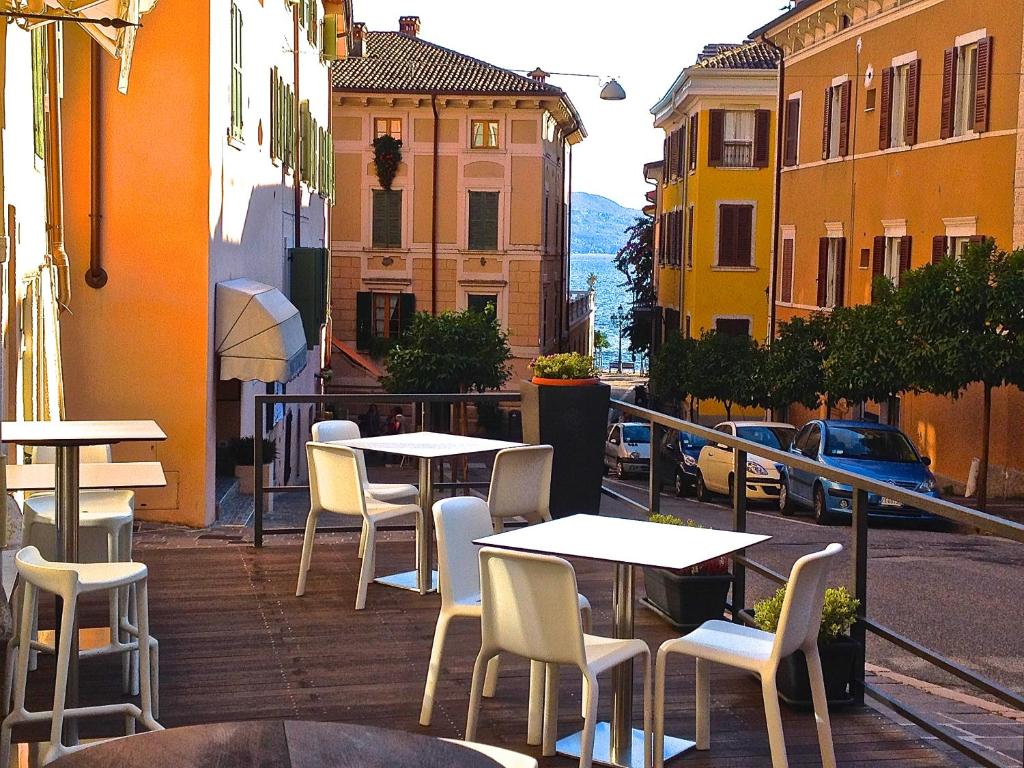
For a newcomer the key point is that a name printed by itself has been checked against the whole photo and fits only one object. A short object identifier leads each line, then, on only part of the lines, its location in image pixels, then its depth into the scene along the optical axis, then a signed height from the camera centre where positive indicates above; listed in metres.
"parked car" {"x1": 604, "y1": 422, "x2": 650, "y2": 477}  32.50 -3.34
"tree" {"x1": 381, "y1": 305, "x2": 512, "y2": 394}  36.38 -1.55
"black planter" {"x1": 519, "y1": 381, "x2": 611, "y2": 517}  10.11 -0.96
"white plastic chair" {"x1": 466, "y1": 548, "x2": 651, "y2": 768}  5.09 -1.13
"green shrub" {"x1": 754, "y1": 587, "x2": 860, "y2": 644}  6.26 -1.31
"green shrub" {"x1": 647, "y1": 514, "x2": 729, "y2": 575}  7.77 -1.39
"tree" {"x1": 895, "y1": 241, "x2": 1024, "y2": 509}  21.47 -0.29
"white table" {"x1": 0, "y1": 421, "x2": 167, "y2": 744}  5.72 -0.66
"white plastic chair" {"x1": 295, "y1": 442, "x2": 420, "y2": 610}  8.38 -1.18
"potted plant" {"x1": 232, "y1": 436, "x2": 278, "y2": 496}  15.66 -1.83
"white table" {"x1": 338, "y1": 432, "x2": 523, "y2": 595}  8.75 -1.13
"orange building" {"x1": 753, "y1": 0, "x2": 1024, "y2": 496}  23.98 +2.72
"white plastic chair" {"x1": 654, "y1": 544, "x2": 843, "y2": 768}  5.09 -1.24
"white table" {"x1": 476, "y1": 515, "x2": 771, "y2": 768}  5.49 -0.95
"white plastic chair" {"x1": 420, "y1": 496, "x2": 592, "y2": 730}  5.98 -1.12
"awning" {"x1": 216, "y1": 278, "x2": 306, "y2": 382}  14.24 -0.45
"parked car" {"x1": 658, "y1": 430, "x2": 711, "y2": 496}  26.58 -2.95
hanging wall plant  44.69 +4.06
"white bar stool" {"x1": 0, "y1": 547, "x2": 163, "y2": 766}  5.25 -1.20
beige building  44.97 +2.56
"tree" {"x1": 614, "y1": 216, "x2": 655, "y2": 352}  64.32 +1.50
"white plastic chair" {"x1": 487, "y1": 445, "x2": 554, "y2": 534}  8.17 -1.05
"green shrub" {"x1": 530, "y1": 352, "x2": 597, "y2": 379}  10.27 -0.50
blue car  21.47 -2.35
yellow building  43.53 +3.23
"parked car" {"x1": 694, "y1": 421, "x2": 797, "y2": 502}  24.30 -2.76
